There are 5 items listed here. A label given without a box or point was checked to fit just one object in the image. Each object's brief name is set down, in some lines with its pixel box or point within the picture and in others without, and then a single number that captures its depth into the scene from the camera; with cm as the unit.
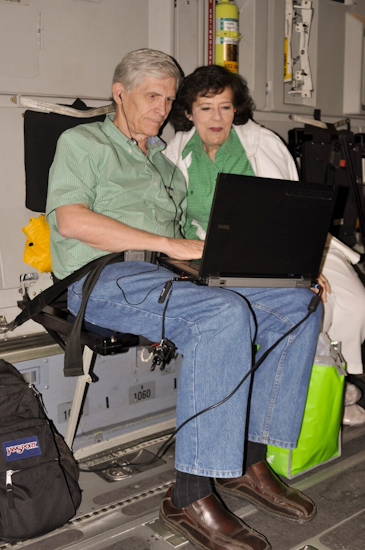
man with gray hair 185
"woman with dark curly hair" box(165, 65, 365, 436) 263
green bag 235
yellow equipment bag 250
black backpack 195
